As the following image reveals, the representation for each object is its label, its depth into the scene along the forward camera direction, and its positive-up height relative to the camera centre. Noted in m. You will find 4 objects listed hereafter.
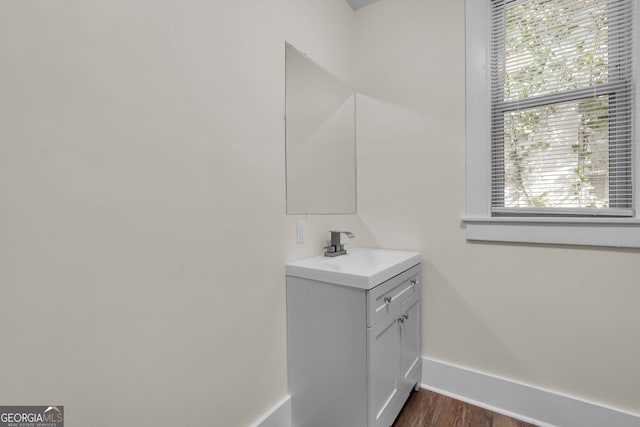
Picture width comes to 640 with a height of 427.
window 1.33 +0.42
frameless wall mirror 1.54 +0.42
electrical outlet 1.56 -0.11
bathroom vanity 1.22 -0.59
